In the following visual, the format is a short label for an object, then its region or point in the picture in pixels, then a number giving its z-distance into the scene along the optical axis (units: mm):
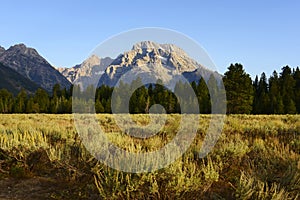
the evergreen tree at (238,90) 52125
